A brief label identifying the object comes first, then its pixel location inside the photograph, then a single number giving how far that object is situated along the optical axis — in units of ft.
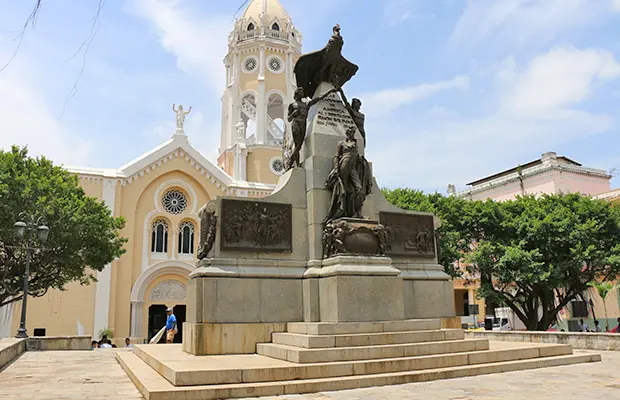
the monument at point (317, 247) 33.27
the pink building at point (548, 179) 148.66
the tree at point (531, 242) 88.48
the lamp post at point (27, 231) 58.70
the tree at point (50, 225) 78.18
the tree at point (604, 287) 120.57
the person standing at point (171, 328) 52.85
